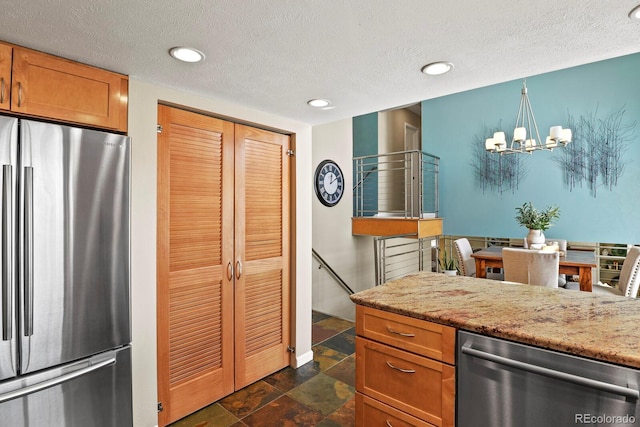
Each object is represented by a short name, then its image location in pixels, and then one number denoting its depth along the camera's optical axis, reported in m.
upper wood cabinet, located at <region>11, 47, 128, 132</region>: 1.55
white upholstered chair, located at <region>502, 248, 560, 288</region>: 3.32
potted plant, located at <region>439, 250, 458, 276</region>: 4.85
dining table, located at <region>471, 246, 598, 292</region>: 3.60
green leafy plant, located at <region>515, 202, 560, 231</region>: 4.34
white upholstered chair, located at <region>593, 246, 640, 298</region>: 3.39
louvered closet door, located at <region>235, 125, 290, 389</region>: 2.56
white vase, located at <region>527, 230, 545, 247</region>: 4.30
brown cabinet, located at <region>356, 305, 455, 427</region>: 1.38
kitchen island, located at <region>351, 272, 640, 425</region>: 1.17
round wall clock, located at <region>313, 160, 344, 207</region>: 4.70
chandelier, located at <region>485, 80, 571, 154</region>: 4.05
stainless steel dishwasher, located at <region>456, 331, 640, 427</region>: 1.05
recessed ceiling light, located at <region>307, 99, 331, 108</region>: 2.38
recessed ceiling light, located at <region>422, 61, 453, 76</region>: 1.76
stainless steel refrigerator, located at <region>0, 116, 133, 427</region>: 1.49
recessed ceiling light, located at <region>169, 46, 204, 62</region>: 1.59
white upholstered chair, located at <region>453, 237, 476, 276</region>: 4.75
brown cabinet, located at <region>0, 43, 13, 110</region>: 1.49
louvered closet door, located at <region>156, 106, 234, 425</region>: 2.13
